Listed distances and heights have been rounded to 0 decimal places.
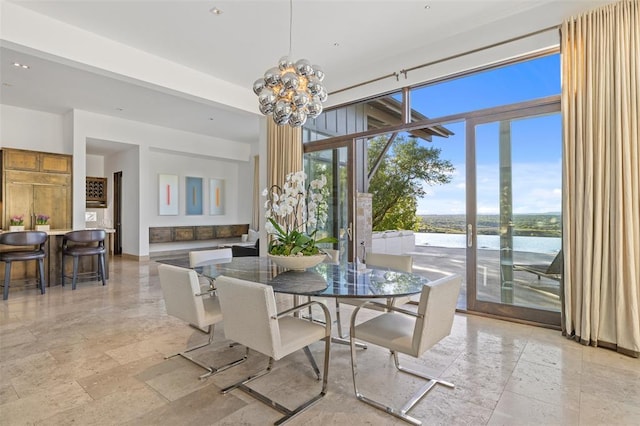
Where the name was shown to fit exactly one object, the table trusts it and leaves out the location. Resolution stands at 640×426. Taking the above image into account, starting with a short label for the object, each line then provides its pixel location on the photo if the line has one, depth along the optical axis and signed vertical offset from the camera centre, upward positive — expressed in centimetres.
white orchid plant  257 +1
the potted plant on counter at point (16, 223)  570 -11
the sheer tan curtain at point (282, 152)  545 +106
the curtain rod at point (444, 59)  334 +184
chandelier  268 +104
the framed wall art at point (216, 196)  1029 +61
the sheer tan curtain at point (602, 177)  278 +33
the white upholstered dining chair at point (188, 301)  239 -63
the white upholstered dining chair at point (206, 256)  337 -43
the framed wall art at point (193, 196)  976 +60
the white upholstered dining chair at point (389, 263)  301 -45
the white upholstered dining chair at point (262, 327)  188 -68
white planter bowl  257 -35
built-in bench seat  877 -47
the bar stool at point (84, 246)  518 -50
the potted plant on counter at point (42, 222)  584 -10
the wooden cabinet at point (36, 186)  620 +59
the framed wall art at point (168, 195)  918 +60
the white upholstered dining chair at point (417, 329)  188 -73
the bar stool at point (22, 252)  455 -51
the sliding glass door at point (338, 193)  503 +34
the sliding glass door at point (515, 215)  343 +0
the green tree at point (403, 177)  1019 +118
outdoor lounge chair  337 -57
